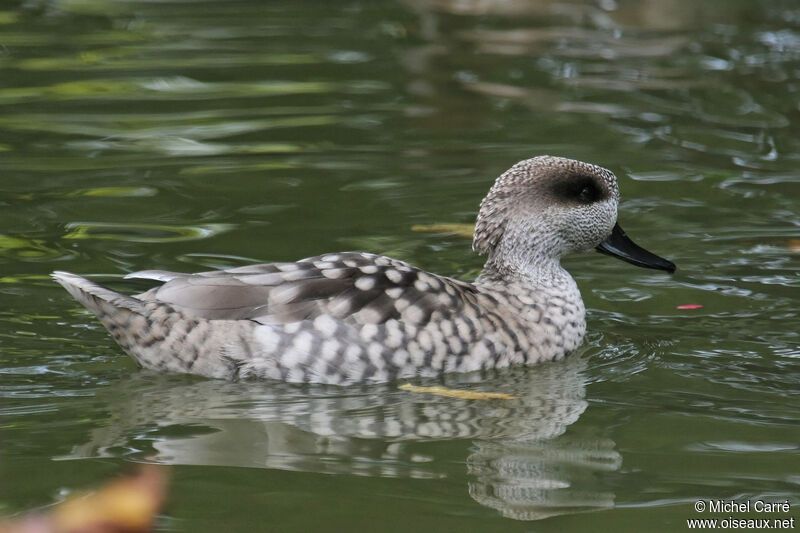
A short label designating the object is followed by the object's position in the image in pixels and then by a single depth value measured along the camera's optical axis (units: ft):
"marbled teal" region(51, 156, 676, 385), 42.16
